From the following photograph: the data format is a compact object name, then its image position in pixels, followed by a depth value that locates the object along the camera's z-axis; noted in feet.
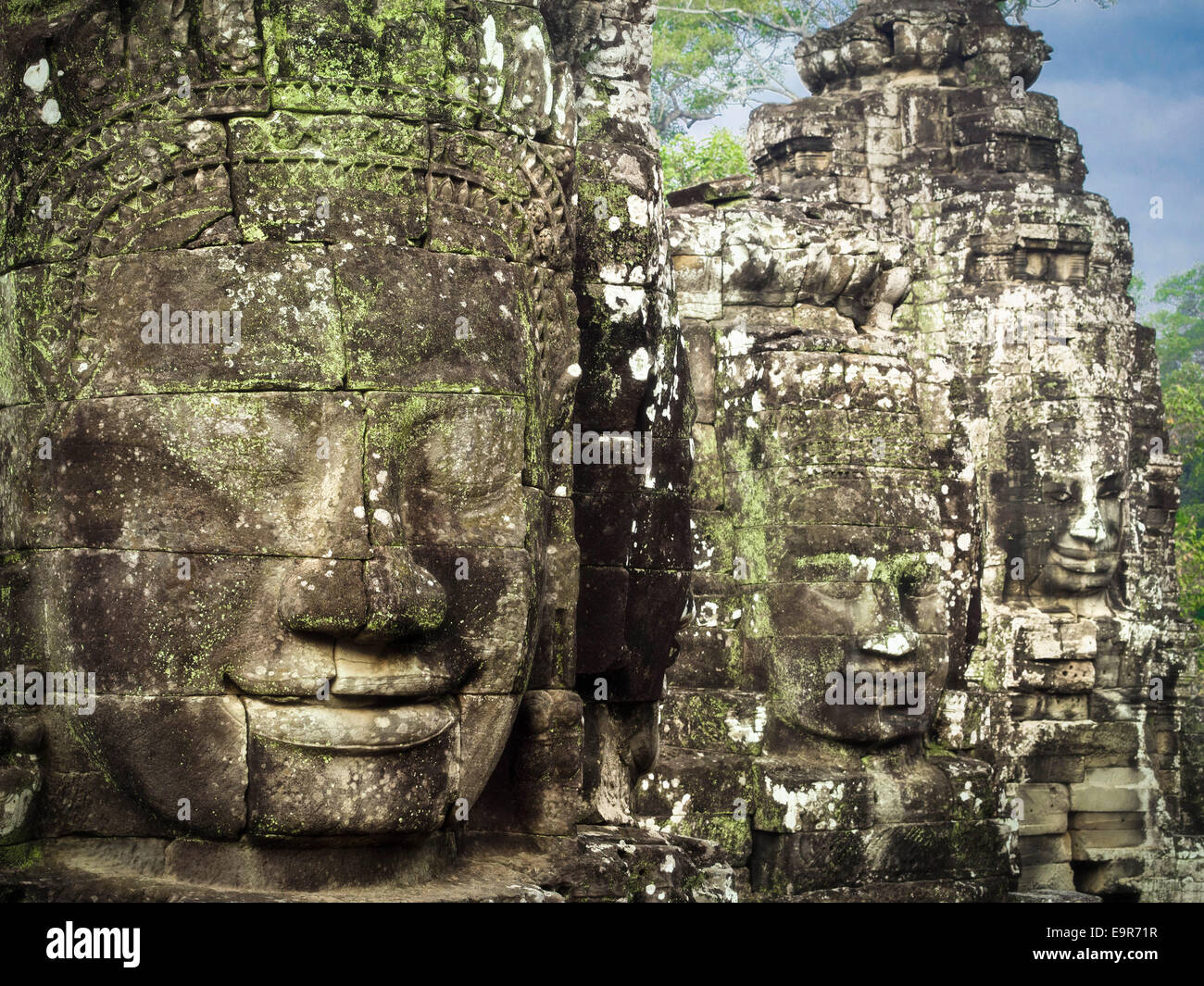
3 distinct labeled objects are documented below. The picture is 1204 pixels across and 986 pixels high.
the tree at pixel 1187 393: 75.92
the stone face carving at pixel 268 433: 13.64
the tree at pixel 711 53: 99.40
